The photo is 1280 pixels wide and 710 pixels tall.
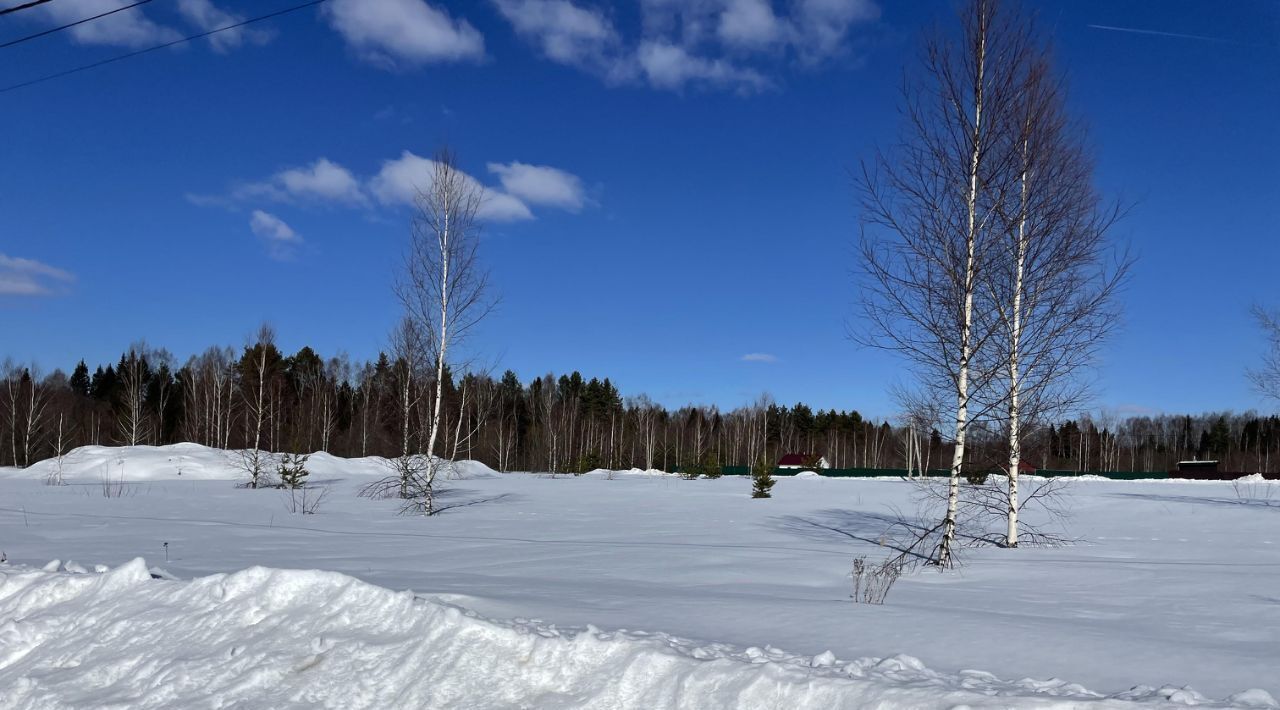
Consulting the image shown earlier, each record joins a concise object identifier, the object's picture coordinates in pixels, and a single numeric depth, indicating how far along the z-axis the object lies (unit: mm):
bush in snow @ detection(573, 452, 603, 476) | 44688
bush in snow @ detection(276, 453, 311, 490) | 20938
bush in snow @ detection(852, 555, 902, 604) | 6688
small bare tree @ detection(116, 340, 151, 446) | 48216
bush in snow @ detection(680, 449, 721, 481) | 37631
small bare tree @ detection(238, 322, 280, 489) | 43562
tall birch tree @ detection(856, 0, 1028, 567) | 10500
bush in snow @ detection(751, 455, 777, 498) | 23391
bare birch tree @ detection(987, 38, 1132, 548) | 11516
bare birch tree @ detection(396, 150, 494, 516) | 18500
